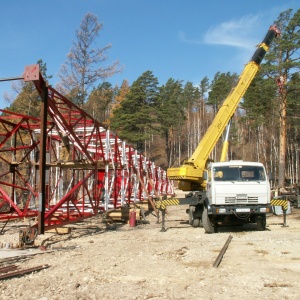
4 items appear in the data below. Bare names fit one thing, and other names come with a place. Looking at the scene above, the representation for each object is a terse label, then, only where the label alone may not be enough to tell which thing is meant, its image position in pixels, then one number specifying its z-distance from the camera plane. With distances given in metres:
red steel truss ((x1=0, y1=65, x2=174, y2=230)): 12.34
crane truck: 13.98
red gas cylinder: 16.89
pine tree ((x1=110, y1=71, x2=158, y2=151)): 53.88
